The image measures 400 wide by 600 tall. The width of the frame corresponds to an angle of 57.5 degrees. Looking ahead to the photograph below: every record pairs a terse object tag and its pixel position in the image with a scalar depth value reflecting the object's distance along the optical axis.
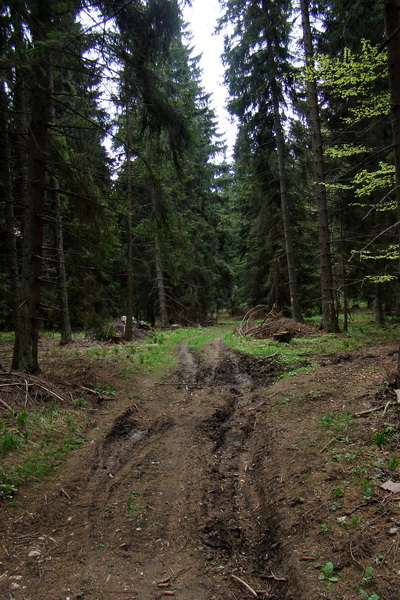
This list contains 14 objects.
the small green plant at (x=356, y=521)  3.13
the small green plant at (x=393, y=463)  3.67
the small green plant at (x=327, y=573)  2.70
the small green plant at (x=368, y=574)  2.61
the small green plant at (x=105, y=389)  7.82
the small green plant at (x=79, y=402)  6.73
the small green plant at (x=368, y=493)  3.40
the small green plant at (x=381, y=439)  4.14
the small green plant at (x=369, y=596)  2.43
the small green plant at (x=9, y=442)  4.55
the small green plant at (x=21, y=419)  5.26
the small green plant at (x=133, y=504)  3.79
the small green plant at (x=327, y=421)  5.14
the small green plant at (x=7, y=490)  3.87
